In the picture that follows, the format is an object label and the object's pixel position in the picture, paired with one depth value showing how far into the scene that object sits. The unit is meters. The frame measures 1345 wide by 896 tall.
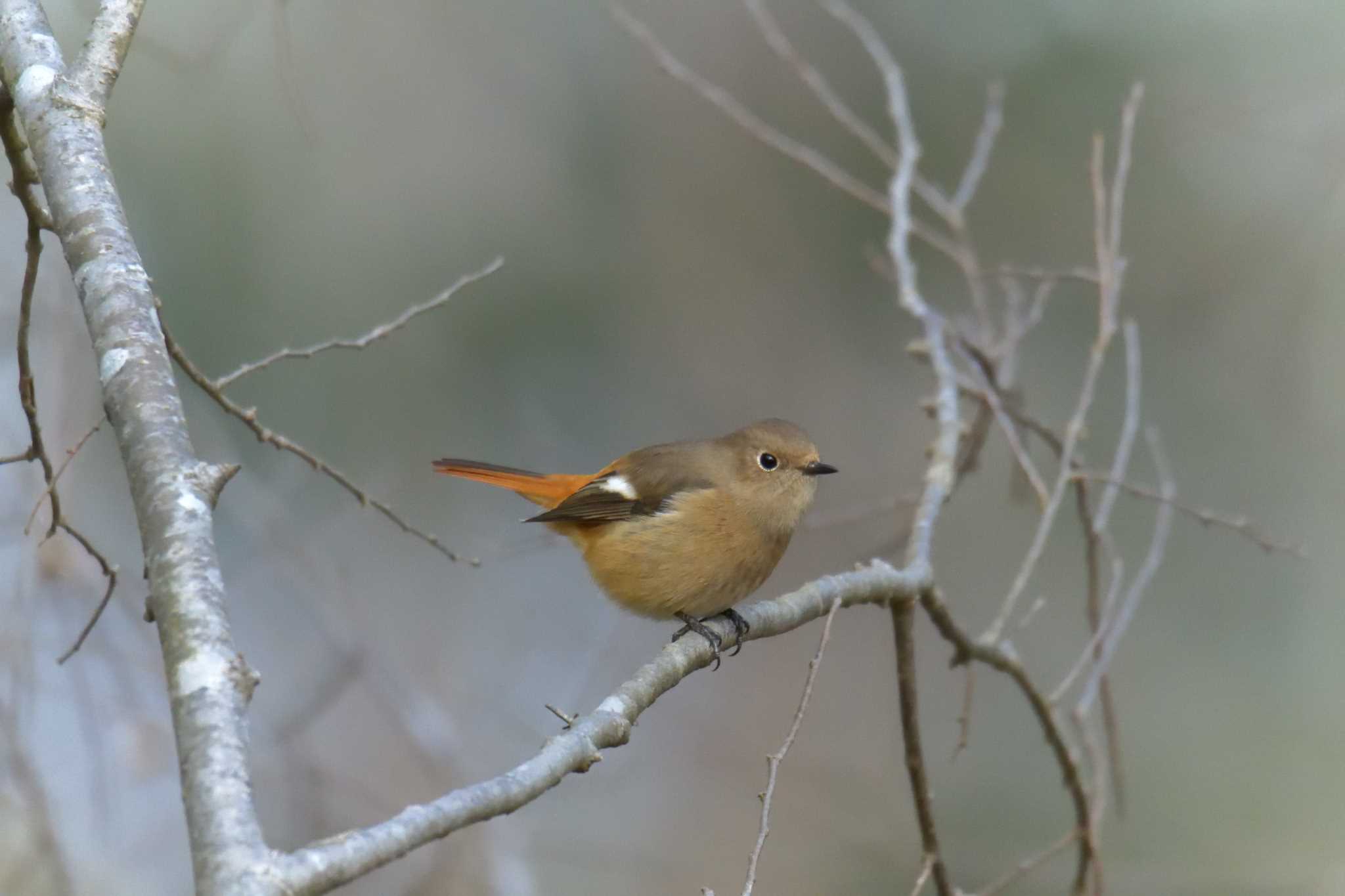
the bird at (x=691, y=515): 7.47
